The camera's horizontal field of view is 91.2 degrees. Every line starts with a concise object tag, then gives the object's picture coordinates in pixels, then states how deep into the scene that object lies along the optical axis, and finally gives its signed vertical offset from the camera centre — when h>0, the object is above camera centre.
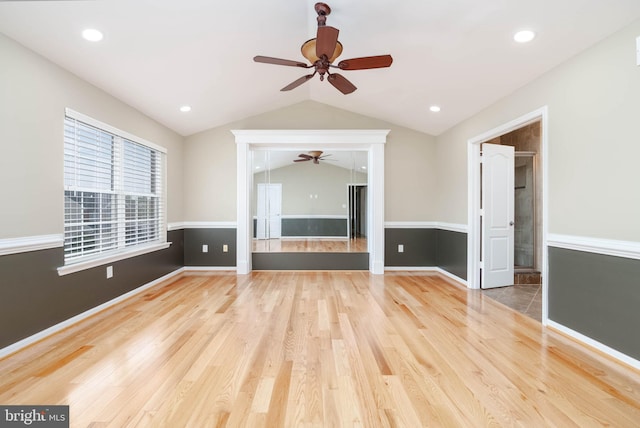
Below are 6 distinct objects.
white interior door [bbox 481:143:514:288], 4.38 -0.02
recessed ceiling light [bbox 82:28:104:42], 2.50 +1.45
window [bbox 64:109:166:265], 3.06 +0.26
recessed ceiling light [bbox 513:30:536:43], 2.50 +1.44
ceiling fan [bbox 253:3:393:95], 2.49 +1.34
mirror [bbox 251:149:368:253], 5.78 +0.23
